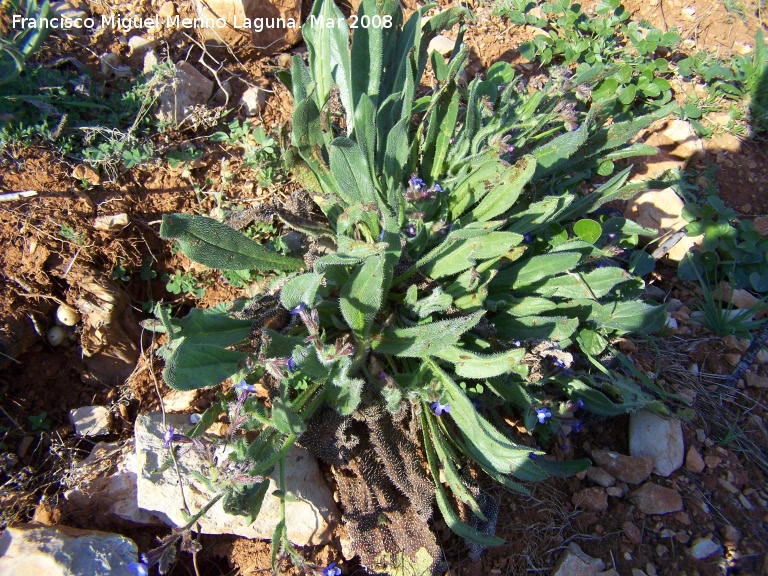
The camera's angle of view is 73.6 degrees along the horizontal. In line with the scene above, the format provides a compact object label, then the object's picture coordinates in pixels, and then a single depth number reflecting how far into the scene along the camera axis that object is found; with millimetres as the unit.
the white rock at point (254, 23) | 3445
